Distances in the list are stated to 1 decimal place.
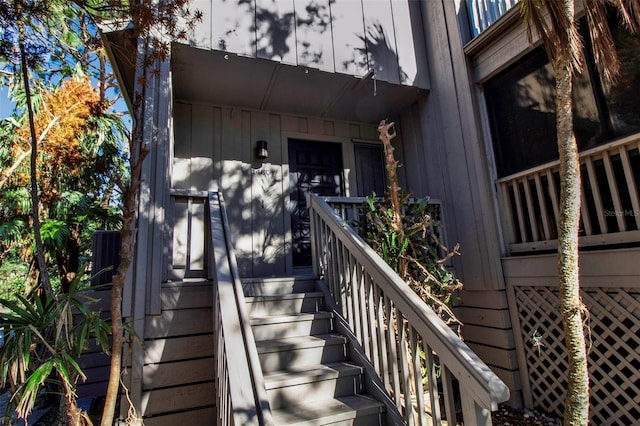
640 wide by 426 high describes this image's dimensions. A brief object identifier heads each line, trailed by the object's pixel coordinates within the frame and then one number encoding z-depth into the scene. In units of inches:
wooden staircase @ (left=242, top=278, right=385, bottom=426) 85.9
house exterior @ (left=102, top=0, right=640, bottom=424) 111.6
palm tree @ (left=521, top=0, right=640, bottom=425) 90.9
